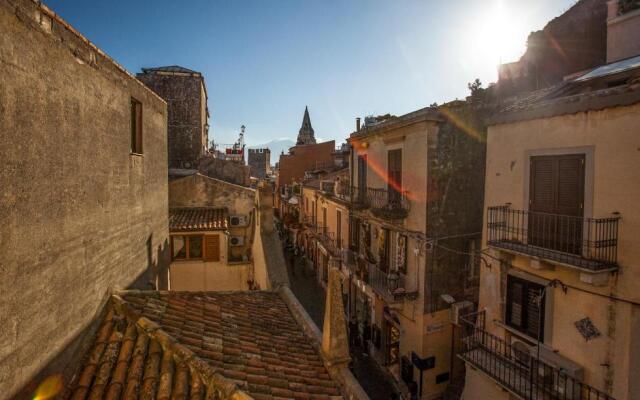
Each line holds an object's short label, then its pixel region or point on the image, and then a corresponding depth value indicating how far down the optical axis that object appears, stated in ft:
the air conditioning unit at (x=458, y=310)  46.68
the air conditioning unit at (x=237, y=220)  59.24
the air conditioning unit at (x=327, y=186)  86.89
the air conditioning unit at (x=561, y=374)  28.58
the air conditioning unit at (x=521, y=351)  33.09
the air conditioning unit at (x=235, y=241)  56.70
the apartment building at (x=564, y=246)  26.17
